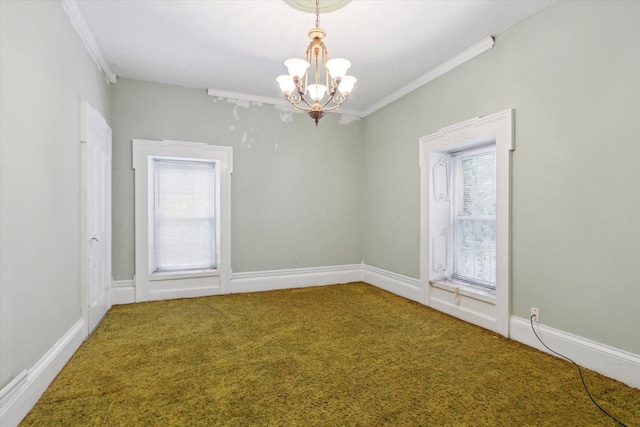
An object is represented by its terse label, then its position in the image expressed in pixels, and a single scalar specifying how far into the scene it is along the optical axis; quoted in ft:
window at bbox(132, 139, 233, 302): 12.71
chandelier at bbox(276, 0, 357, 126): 7.41
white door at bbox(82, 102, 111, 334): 9.17
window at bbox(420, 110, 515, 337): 9.23
